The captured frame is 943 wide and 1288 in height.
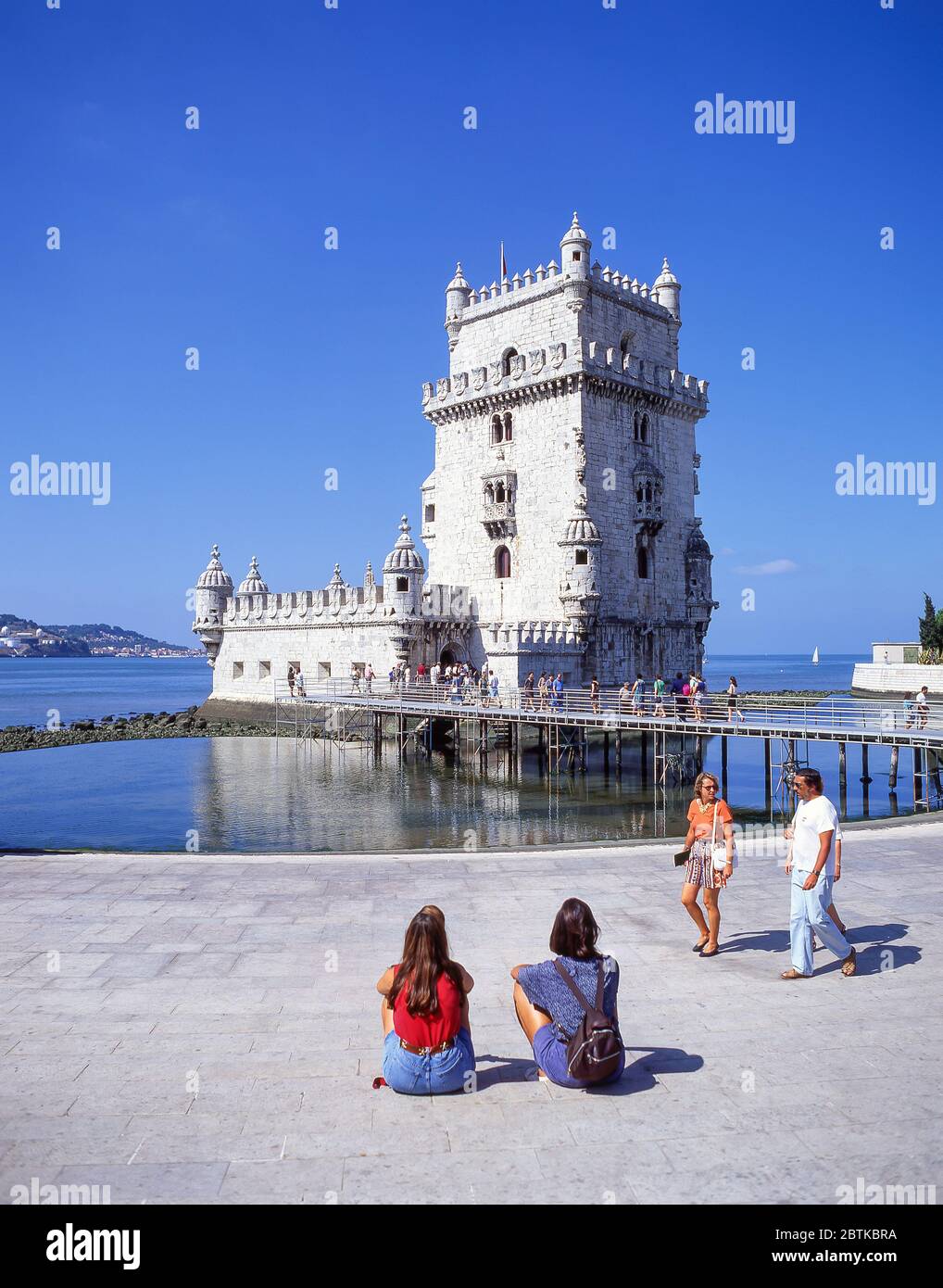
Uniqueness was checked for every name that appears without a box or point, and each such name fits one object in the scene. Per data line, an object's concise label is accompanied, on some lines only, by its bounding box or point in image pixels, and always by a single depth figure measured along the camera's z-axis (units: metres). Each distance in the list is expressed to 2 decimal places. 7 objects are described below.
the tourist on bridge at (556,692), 31.92
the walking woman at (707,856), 8.11
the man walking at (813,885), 7.40
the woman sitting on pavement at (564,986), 5.45
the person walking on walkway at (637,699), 30.02
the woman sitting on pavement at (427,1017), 5.26
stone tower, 37.97
